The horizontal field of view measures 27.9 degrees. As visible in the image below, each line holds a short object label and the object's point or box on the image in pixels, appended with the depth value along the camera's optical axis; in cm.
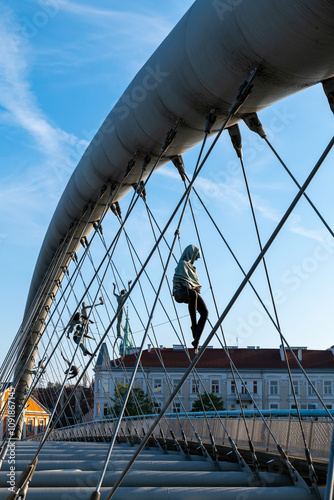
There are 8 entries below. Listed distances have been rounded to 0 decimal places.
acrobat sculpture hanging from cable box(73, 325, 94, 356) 2200
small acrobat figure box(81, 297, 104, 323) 2104
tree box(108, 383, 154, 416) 5281
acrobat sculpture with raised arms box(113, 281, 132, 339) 2187
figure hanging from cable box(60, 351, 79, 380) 2368
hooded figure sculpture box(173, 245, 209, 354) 947
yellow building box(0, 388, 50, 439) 6411
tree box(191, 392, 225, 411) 5519
